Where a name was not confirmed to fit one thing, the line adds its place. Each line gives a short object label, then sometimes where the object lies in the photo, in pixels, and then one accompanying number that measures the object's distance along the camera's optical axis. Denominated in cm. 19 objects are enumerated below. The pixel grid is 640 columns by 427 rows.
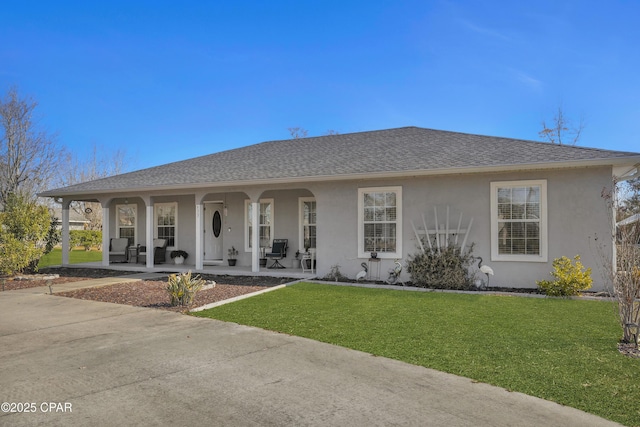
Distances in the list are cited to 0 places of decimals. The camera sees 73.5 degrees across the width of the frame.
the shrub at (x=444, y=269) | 1002
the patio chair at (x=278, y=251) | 1368
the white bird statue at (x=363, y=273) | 1104
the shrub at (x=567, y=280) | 877
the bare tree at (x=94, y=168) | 3791
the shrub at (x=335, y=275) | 1150
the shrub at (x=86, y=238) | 2841
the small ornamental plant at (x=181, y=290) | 812
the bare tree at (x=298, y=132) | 3641
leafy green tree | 1277
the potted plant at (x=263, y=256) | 1422
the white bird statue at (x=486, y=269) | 973
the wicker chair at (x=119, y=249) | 1689
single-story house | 946
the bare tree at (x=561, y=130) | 2581
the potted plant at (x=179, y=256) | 1584
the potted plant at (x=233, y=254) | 1501
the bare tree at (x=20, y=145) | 2814
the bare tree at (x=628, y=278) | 536
